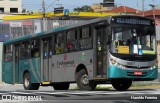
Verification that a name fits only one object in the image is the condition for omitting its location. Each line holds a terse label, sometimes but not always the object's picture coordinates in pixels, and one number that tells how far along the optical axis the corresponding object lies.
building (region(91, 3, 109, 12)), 149.38
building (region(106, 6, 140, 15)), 140.16
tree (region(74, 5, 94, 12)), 149.68
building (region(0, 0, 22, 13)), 113.19
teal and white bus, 17.56
